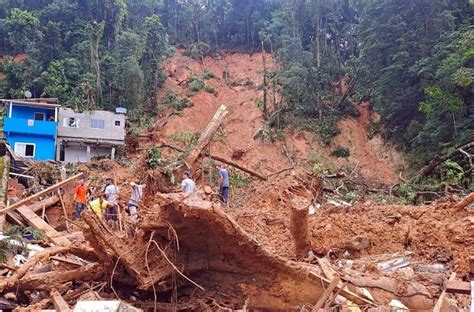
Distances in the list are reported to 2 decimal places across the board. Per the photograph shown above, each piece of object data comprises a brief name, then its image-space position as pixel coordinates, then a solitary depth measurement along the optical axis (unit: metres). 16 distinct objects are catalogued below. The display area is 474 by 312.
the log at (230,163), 12.20
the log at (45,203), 12.42
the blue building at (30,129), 26.86
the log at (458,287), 4.82
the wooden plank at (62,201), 12.53
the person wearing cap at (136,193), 8.58
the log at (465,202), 7.93
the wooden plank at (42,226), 8.56
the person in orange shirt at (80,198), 11.40
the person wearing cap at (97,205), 8.41
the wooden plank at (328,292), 4.75
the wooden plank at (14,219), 10.55
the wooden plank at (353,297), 4.80
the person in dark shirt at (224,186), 10.70
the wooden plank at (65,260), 5.92
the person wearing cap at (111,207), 7.60
